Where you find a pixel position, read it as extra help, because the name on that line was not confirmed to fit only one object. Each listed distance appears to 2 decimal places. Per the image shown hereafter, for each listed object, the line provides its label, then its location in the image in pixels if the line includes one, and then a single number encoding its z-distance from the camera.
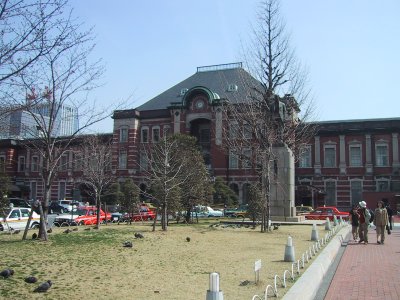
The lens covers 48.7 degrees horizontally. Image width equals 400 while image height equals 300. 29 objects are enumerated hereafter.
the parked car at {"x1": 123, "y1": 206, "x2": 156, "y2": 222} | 30.76
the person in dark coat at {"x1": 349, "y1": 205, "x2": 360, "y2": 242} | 17.98
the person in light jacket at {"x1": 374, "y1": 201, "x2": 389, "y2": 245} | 16.43
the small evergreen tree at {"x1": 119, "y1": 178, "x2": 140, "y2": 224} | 26.14
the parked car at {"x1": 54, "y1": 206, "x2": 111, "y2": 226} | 26.34
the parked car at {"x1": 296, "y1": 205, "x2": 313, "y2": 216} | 38.96
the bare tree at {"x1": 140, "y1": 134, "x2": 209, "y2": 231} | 20.17
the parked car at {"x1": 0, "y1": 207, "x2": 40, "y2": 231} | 22.75
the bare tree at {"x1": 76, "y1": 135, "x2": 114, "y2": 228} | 24.11
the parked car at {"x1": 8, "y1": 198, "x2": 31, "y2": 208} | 41.13
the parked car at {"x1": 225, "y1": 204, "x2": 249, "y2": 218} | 38.38
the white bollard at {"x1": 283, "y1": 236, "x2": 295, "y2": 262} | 11.34
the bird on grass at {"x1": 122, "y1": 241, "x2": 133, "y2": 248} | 12.98
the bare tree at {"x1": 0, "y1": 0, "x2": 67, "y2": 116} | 7.01
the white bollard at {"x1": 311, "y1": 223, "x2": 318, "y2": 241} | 16.61
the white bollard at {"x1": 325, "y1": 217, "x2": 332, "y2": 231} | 21.81
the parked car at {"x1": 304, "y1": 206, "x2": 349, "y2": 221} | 33.22
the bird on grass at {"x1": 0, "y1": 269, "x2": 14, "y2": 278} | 8.22
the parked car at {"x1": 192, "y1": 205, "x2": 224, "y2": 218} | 36.61
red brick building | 48.88
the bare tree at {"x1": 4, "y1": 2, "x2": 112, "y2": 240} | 14.84
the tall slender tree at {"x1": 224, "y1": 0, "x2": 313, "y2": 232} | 25.53
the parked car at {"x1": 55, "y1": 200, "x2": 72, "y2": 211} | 44.87
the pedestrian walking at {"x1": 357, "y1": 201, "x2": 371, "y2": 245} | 16.78
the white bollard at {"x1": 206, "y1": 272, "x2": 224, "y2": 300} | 5.33
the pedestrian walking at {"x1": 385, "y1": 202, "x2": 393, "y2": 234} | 23.07
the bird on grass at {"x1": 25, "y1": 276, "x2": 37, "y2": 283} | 7.90
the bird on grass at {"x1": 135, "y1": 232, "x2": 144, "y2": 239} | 15.28
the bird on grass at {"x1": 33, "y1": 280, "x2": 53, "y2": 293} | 7.33
